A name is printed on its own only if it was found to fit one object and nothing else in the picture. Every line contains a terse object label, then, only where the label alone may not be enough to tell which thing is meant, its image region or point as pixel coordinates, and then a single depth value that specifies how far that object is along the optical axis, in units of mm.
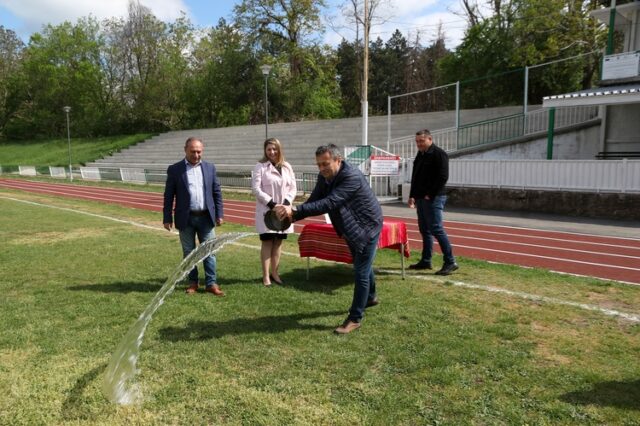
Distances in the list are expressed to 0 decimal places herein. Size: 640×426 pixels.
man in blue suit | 5707
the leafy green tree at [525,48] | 26266
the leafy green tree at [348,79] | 58781
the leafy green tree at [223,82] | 49719
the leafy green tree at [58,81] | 58875
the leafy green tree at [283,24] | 47625
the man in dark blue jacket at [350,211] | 4363
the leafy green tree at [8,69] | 62281
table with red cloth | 6199
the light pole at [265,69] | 23922
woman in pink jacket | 5824
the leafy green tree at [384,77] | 58844
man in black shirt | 6613
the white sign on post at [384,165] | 17500
